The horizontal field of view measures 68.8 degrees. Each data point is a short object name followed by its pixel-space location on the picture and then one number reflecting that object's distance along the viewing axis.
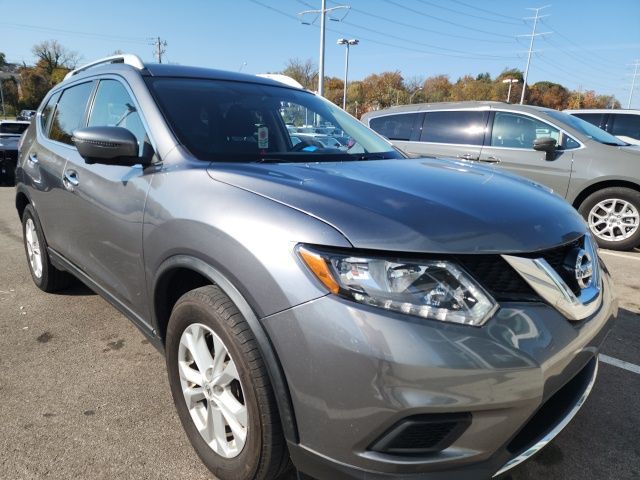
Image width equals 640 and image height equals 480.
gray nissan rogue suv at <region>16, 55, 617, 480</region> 1.35
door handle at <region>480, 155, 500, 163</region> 6.41
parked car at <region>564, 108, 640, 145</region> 8.95
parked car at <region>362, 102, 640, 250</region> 5.82
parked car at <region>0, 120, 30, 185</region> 10.70
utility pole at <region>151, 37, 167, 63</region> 53.07
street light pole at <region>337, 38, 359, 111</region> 43.28
